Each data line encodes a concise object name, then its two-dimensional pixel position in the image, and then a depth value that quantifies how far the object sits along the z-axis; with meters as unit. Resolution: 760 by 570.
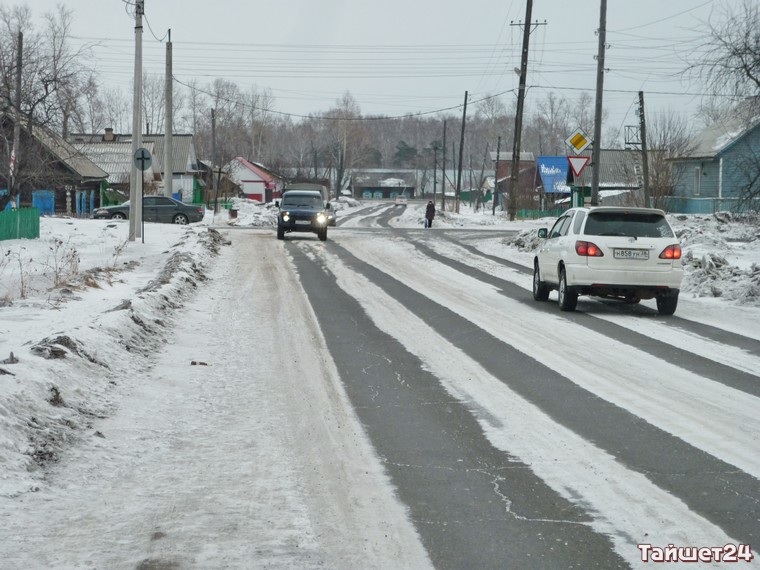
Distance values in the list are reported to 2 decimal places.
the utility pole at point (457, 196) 92.25
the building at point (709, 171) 56.72
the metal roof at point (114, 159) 77.44
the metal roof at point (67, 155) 37.97
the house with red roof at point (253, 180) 110.69
